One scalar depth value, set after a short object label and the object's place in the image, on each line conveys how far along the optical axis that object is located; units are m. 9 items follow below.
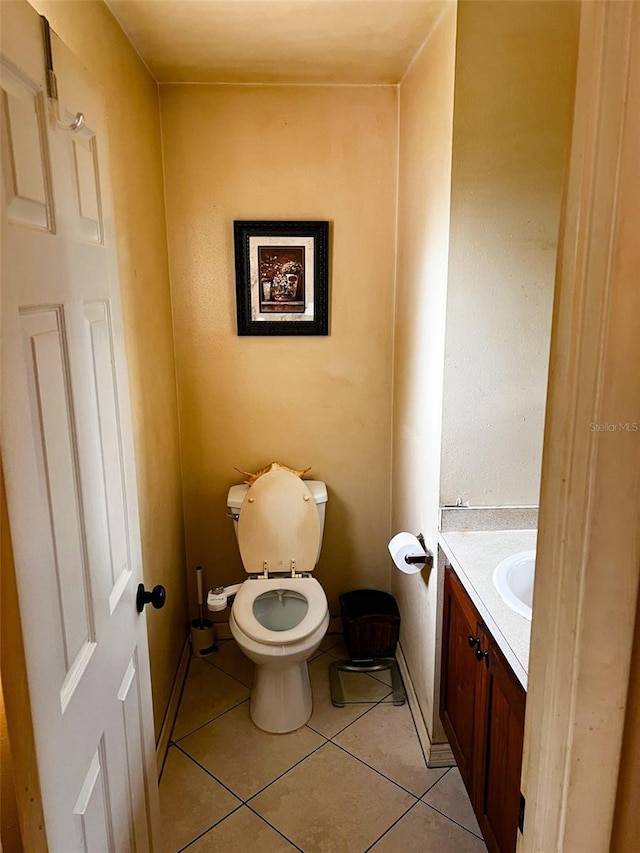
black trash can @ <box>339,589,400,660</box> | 2.63
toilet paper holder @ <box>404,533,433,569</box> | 2.10
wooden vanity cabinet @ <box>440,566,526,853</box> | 1.41
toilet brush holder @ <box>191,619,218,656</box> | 2.76
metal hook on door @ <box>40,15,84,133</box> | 0.91
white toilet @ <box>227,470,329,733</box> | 2.46
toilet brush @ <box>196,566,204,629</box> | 2.75
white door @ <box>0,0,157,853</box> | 0.80
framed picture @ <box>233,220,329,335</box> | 2.52
